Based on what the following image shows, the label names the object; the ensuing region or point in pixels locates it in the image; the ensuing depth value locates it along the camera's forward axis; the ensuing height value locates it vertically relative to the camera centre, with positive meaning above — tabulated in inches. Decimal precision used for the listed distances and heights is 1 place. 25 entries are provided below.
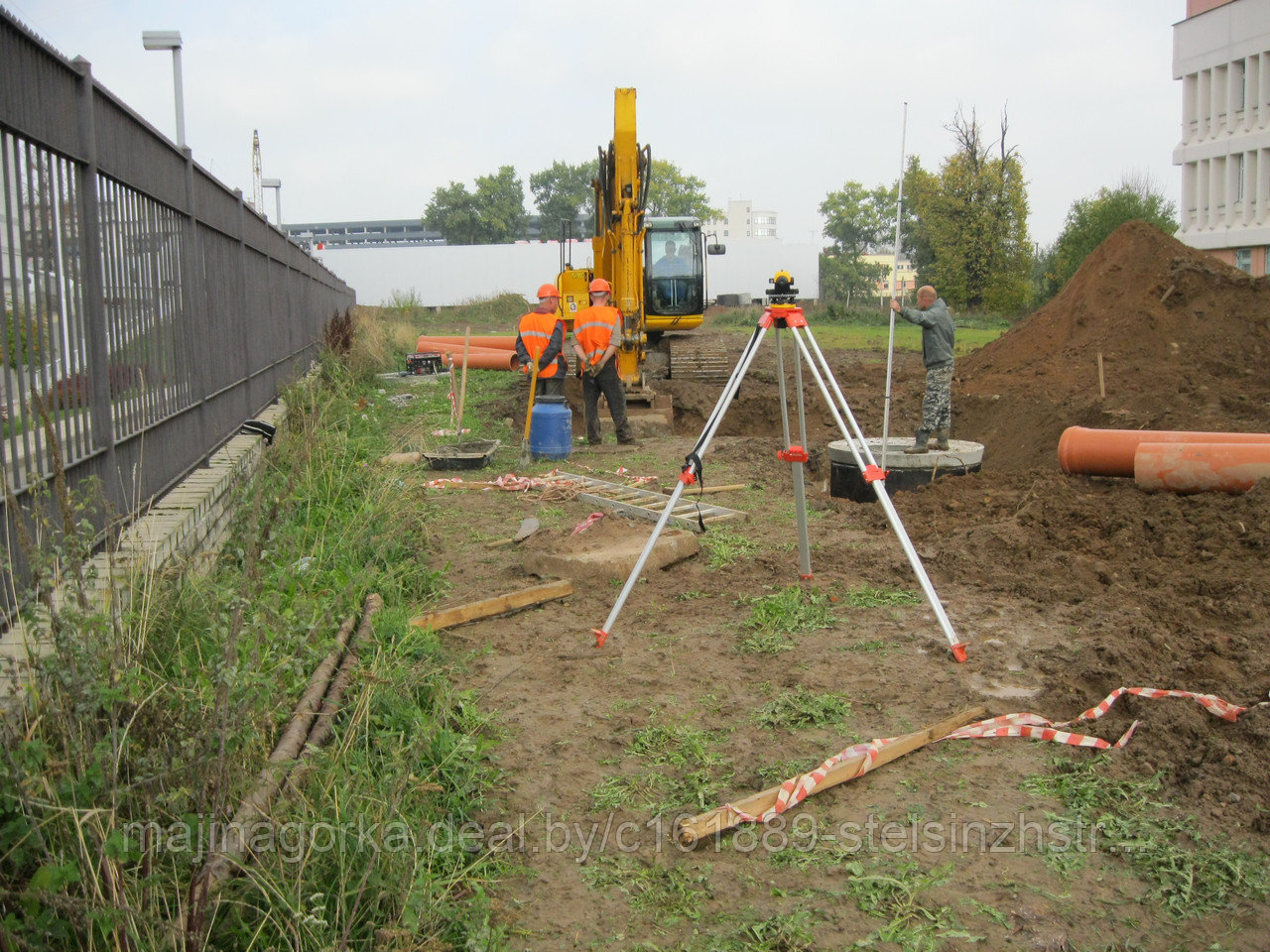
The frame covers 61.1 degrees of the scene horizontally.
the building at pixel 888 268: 3214.1 +176.4
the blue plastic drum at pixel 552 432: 473.7 -44.9
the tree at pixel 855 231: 3255.4 +337.7
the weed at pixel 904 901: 129.6 -72.4
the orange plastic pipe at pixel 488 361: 967.6 -27.6
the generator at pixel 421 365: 902.4 -28.5
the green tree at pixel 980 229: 1817.2 +162.5
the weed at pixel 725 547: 300.2 -63.3
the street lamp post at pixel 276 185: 947.9 +129.6
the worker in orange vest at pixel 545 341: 488.4 -5.1
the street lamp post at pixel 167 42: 452.4 +122.3
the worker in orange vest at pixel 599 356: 498.3 -12.4
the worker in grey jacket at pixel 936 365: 424.2 -15.6
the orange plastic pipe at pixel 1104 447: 356.8 -41.4
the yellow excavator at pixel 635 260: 593.3 +43.7
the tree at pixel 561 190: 4384.8 +568.3
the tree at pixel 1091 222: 1603.1 +156.3
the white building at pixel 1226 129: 1691.7 +318.3
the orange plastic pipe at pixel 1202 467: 324.5 -43.9
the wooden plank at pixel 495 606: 240.8 -64.7
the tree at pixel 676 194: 3644.2 +459.4
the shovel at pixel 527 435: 462.8 -45.9
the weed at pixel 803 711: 191.2 -69.1
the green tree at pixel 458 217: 4033.0 +427.4
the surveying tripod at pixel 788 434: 218.4 -22.9
